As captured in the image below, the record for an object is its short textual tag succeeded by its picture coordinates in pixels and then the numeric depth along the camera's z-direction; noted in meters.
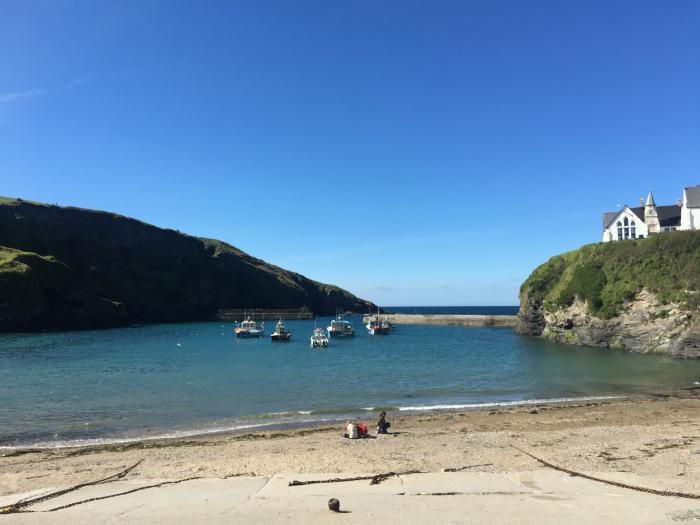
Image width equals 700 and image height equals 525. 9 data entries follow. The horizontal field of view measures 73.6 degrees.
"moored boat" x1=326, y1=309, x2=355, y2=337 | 104.62
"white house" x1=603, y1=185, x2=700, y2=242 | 78.25
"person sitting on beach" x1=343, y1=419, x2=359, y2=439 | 22.69
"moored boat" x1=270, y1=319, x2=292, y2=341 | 96.94
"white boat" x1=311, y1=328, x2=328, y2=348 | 81.38
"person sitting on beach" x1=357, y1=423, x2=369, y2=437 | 22.78
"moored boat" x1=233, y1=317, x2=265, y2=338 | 109.44
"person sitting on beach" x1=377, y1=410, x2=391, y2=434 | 23.69
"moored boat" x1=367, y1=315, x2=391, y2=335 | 115.38
